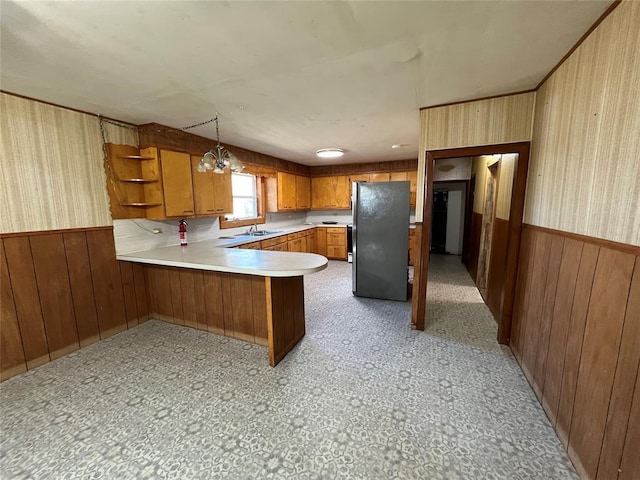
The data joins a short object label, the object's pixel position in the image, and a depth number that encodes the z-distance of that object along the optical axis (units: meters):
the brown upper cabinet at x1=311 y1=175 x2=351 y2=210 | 6.35
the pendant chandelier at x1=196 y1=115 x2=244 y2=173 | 2.53
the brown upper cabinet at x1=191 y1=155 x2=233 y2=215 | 3.47
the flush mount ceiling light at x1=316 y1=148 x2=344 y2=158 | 4.43
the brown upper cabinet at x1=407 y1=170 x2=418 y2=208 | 5.74
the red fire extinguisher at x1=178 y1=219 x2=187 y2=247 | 3.51
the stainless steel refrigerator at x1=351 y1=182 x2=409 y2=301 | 3.73
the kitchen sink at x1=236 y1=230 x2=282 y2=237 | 4.62
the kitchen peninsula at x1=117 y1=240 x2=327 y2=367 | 2.33
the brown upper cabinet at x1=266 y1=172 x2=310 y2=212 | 5.34
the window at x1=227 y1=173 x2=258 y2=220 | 4.69
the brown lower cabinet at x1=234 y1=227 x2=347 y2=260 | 5.92
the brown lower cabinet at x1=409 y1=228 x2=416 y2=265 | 5.44
